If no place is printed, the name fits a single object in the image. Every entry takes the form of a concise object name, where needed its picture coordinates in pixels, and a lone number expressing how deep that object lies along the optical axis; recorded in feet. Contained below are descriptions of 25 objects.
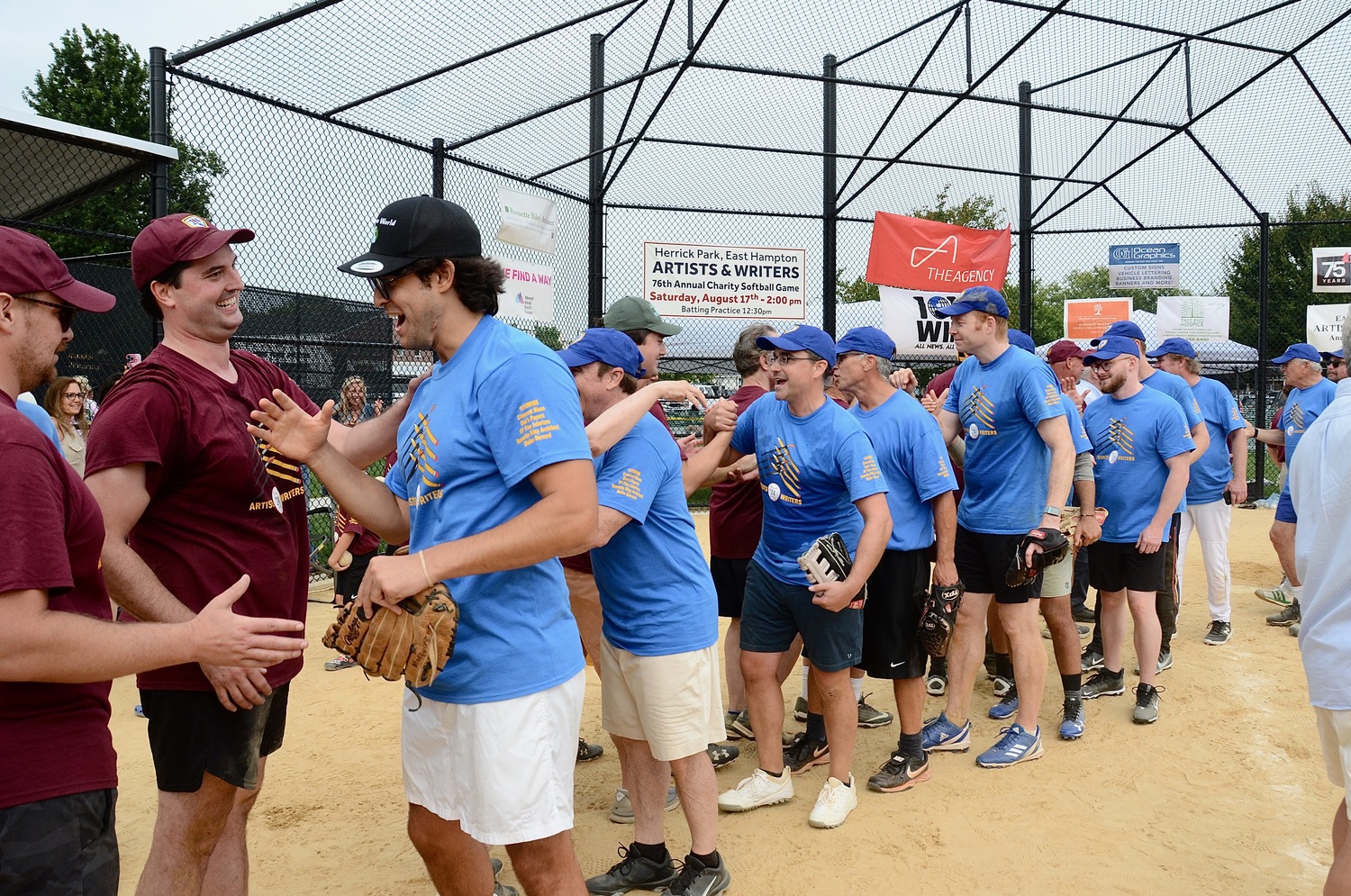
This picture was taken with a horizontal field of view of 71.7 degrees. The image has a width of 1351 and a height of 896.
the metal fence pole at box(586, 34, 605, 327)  30.53
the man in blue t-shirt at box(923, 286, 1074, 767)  15.52
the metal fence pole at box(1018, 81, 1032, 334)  37.47
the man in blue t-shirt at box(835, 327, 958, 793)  14.53
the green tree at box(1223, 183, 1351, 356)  54.54
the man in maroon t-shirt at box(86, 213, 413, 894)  7.80
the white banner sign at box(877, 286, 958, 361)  35.32
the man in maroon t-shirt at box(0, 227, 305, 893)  5.23
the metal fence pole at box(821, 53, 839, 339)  33.73
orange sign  40.60
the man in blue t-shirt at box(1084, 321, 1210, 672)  20.66
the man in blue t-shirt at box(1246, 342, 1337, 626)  24.45
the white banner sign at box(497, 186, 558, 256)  27.14
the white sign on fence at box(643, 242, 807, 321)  32.04
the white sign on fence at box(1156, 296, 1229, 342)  40.42
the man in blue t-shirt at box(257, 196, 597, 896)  6.81
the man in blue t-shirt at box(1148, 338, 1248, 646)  22.74
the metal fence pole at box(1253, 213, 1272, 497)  40.03
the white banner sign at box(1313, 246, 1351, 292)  41.34
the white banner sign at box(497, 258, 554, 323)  26.53
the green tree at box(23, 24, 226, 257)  103.04
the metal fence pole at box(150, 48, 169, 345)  18.81
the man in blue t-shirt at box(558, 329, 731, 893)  10.71
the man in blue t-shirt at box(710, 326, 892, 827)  12.82
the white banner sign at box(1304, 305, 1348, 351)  39.68
